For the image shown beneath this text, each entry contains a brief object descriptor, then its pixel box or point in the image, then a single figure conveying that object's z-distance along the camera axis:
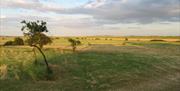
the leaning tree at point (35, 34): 11.36
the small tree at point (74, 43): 23.32
